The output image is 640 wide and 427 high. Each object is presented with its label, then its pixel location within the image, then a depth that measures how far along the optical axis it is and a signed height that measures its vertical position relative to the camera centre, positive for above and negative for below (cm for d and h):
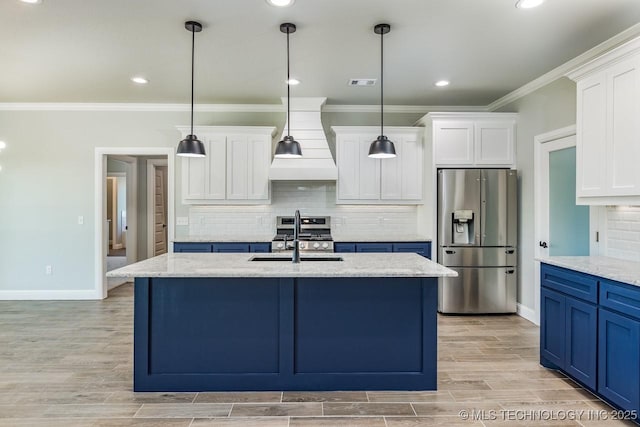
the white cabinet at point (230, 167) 499 +58
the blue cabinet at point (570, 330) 252 -85
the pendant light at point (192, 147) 315 +53
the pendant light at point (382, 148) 336 +57
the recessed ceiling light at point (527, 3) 255 +143
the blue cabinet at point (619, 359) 218 -89
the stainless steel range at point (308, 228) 502 -24
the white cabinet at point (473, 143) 471 +86
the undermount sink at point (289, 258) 311 -40
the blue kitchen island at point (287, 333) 267 -87
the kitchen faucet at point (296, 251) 282 -30
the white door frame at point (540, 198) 416 +17
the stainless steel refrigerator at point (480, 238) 455 -31
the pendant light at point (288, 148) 333 +55
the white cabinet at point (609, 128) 260 +64
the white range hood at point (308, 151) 488 +79
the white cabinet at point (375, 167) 507 +60
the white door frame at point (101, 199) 528 +15
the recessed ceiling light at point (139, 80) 417 +146
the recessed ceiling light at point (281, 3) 258 +143
